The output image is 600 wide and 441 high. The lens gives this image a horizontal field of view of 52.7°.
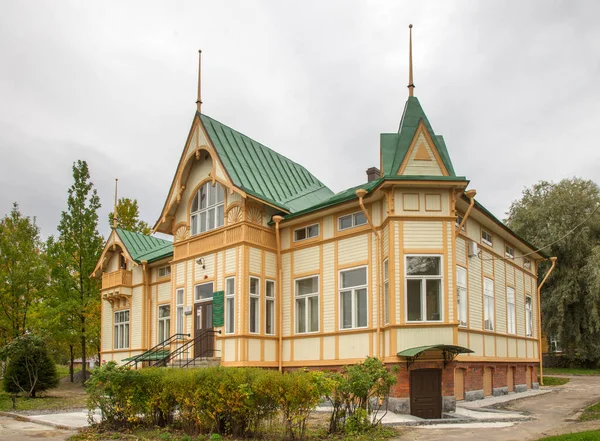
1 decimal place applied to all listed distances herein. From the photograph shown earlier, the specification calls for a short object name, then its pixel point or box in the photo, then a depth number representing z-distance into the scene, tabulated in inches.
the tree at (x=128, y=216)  1648.6
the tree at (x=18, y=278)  1380.4
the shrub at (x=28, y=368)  938.1
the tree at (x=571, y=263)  1549.0
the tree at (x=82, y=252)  1337.4
